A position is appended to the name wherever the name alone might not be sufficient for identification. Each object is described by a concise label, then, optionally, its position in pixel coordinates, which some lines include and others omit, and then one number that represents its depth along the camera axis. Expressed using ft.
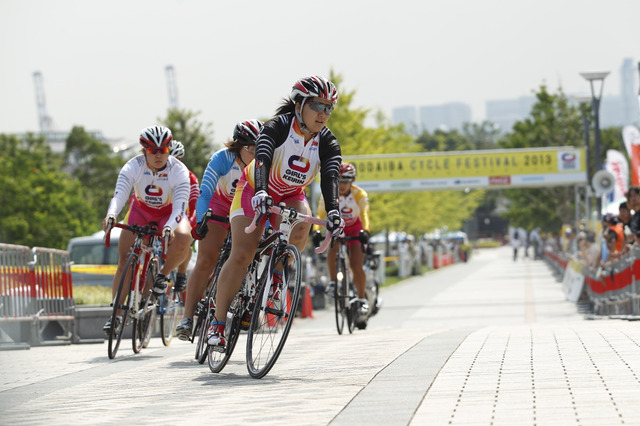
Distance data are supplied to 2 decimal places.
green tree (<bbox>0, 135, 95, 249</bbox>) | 172.86
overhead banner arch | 164.45
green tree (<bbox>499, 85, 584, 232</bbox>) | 212.23
